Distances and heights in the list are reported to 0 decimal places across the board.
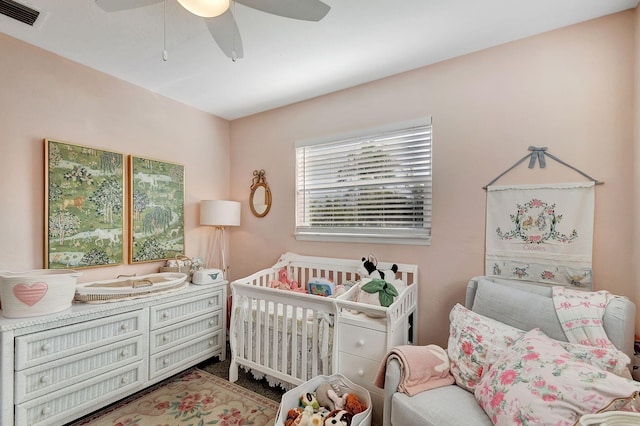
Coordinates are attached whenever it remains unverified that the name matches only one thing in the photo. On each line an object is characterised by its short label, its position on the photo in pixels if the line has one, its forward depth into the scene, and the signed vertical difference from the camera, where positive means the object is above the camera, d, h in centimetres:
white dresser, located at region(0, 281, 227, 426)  159 -96
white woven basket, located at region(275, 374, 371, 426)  155 -111
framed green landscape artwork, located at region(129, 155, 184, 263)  254 +0
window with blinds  229 +21
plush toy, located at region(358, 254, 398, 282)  221 -47
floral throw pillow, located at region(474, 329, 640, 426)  105 -69
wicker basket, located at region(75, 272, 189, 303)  196 -59
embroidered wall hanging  171 -13
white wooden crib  186 -82
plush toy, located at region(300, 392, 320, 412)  171 -115
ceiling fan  115 +89
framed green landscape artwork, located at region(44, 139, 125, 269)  206 +2
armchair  129 -61
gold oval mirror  312 +15
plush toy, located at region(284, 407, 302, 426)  162 -117
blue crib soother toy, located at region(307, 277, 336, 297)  242 -65
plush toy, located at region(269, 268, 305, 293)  253 -67
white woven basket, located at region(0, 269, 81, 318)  164 -50
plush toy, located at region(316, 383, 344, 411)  168 -112
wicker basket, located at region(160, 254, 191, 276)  270 -55
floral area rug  188 -139
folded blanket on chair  145 -83
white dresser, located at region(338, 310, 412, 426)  176 -86
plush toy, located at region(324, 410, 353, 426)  154 -113
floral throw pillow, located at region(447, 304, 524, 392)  147 -70
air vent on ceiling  158 +112
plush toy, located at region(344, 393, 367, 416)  163 -112
